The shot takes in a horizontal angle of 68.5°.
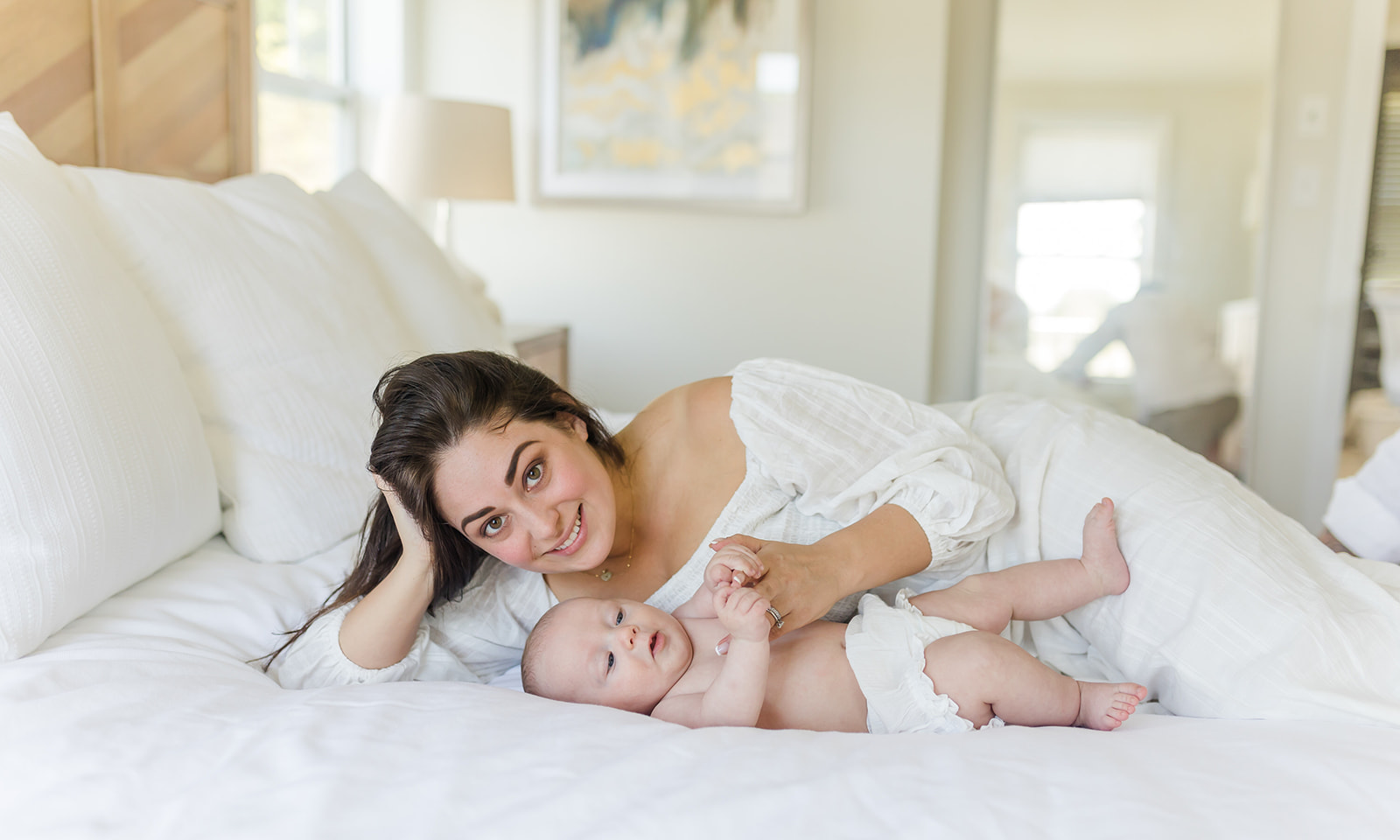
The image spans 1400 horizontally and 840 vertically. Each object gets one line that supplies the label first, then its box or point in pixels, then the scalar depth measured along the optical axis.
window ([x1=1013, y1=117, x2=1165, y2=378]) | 3.42
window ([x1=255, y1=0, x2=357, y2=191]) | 3.04
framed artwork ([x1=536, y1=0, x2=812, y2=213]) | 3.42
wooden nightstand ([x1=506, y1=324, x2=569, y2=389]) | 2.82
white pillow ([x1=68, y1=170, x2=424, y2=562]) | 1.37
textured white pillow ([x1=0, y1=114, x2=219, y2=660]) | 0.99
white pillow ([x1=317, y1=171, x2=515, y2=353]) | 1.85
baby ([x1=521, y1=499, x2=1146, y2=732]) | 1.00
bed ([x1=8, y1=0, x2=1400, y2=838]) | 0.76
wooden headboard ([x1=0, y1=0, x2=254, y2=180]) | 1.53
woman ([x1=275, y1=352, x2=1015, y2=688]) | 1.12
